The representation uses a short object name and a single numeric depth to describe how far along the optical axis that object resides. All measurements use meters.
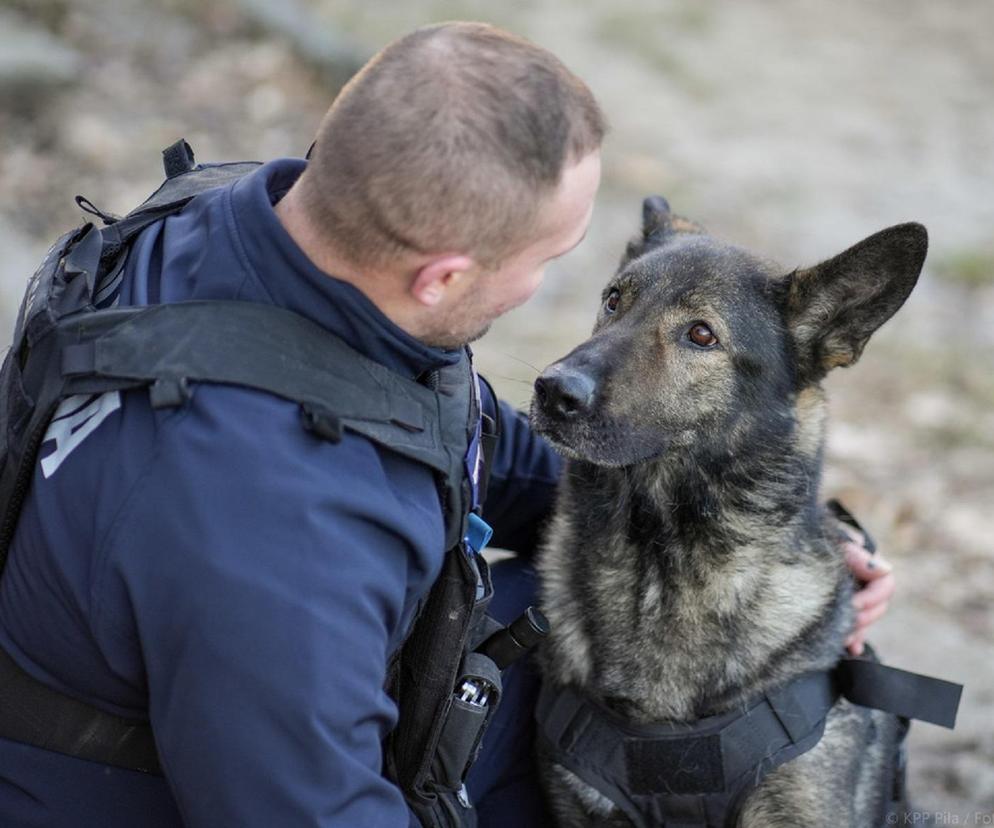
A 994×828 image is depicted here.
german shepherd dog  3.07
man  2.76
